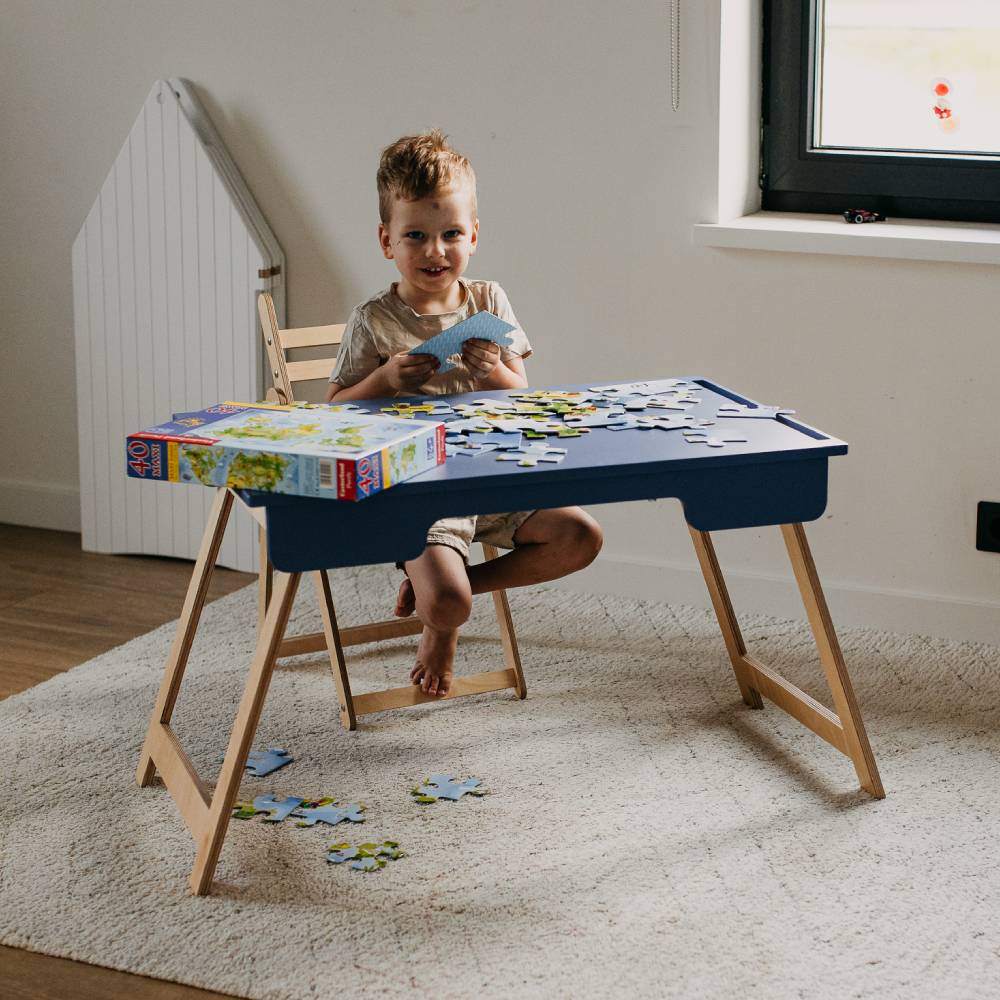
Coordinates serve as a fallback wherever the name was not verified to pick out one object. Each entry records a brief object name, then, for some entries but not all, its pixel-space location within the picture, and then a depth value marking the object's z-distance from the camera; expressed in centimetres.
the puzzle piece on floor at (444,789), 237
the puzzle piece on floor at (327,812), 229
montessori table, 197
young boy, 243
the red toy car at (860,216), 311
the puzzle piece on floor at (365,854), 216
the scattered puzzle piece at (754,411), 232
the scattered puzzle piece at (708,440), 215
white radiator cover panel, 345
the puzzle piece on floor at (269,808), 230
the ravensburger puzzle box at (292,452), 186
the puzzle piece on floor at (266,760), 245
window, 301
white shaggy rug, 192
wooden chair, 263
